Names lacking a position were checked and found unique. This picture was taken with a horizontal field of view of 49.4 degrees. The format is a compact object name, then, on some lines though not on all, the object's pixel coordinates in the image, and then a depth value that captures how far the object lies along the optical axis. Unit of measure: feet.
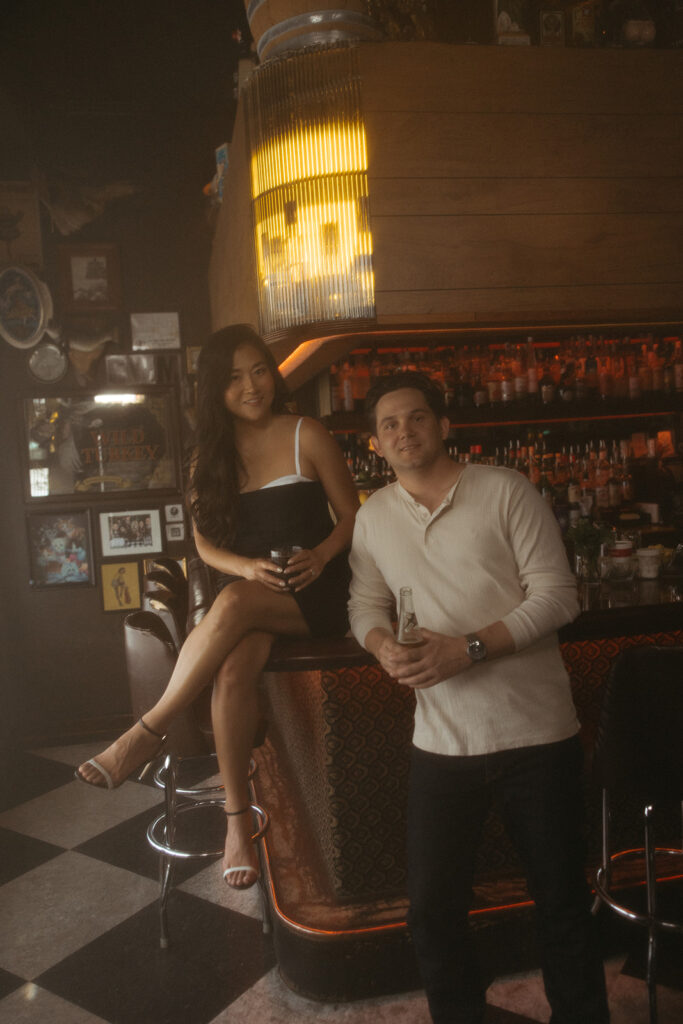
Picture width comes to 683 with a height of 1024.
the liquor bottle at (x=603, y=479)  16.53
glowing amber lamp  9.01
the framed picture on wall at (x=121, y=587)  15.30
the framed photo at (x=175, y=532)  15.56
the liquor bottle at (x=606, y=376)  15.64
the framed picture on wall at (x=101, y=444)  15.01
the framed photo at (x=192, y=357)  15.51
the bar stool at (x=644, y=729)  5.63
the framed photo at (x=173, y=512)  15.53
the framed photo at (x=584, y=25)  10.11
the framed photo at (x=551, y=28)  10.11
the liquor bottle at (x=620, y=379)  15.39
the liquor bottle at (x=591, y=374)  15.89
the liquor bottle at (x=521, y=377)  15.62
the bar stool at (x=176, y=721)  7.67
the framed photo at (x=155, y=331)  15.42
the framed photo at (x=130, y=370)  15.23
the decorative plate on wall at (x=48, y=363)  14.84
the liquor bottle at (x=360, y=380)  14.54
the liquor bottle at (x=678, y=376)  15.96
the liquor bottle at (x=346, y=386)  14.15
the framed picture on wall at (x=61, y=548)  15.07
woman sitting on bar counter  6.70
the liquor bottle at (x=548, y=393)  15.49
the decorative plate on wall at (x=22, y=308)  14.55
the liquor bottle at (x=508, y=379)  15.80
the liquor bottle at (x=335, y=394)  14.11
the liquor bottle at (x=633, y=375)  15.49
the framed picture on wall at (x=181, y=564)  15.28
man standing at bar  5.02
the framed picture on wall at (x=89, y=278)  15.08
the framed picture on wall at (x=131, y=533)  15.34
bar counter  6.81
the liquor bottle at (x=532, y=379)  15.56
